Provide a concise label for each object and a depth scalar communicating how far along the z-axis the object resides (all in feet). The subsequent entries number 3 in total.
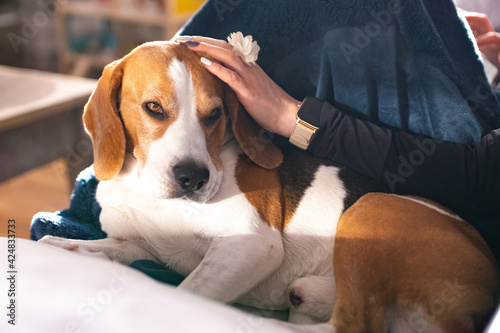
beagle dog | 2.78
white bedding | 2.21
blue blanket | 3.34
